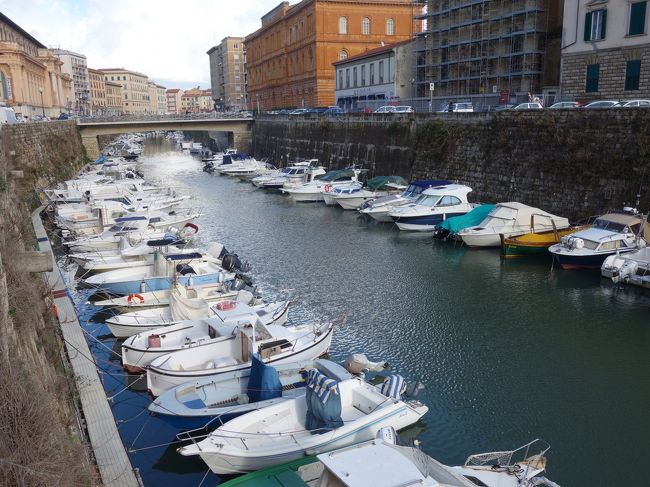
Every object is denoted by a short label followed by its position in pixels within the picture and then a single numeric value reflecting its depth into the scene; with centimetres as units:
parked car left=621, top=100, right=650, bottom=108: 2513
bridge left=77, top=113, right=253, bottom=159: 6262
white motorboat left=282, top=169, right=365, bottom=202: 3807
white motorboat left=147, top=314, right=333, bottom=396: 1252
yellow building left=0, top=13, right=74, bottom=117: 6900
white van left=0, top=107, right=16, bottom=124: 4028
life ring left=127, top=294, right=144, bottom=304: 1773
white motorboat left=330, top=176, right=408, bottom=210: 3453
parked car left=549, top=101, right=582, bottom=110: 2976
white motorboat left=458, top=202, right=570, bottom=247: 2377
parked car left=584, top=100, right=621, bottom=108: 2657
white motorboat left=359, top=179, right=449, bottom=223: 3008
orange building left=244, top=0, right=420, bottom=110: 6762
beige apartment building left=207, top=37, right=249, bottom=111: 13416
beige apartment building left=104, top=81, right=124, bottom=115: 16622
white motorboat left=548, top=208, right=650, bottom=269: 2041
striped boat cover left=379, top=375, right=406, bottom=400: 1142
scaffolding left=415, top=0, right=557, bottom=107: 4022
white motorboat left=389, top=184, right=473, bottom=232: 2820
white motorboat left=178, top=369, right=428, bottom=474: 962
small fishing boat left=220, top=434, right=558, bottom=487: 761
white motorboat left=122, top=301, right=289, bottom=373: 1372
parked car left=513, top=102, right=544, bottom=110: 3084
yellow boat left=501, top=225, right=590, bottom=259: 2295
